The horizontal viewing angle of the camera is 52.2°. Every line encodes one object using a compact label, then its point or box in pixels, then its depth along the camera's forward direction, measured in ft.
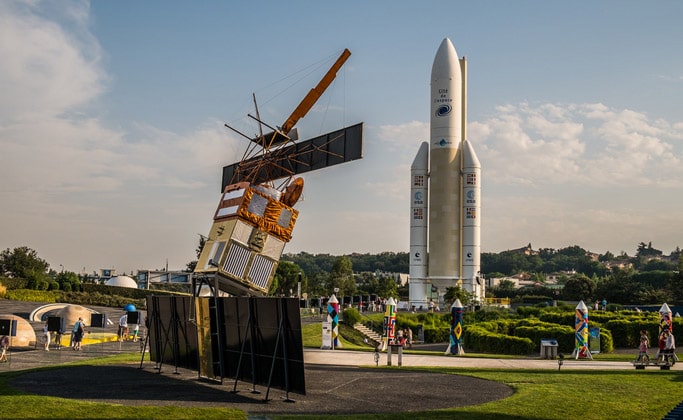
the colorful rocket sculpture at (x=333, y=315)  129.80
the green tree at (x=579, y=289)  339.98
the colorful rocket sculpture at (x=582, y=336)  119.75
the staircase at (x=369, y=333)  171.49
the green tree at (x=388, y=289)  307.74
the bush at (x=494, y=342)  135.03
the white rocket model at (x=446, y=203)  251.80
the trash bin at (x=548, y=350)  117.29
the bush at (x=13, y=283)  248.52
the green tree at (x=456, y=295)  240.73
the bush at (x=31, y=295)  233.14
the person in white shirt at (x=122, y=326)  133.08
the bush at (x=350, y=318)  182.19
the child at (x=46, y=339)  112.30
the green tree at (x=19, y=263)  303.27
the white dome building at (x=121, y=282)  304.71
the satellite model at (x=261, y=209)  99.71
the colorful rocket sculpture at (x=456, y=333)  127.13
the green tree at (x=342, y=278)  341.21
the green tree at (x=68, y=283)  257.85
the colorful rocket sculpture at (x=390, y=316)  126.62
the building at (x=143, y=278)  296.46
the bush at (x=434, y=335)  185.06
